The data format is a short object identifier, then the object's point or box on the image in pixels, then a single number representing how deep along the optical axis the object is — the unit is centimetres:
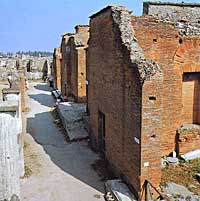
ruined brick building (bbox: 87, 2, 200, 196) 723
